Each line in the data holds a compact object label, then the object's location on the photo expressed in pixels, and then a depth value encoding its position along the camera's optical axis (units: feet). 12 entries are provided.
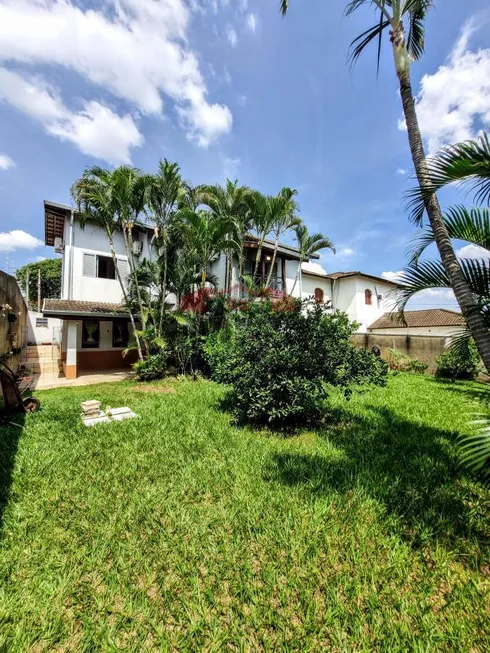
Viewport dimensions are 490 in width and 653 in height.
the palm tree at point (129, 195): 33.27
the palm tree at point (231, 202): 41.96
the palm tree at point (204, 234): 35.47
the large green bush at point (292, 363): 17.72
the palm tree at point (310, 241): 52.00
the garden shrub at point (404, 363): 47.00
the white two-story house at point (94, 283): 40.19
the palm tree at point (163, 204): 35.53
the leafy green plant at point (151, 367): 37.09
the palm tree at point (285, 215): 41.41
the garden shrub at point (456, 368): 38.55
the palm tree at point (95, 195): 33.86
